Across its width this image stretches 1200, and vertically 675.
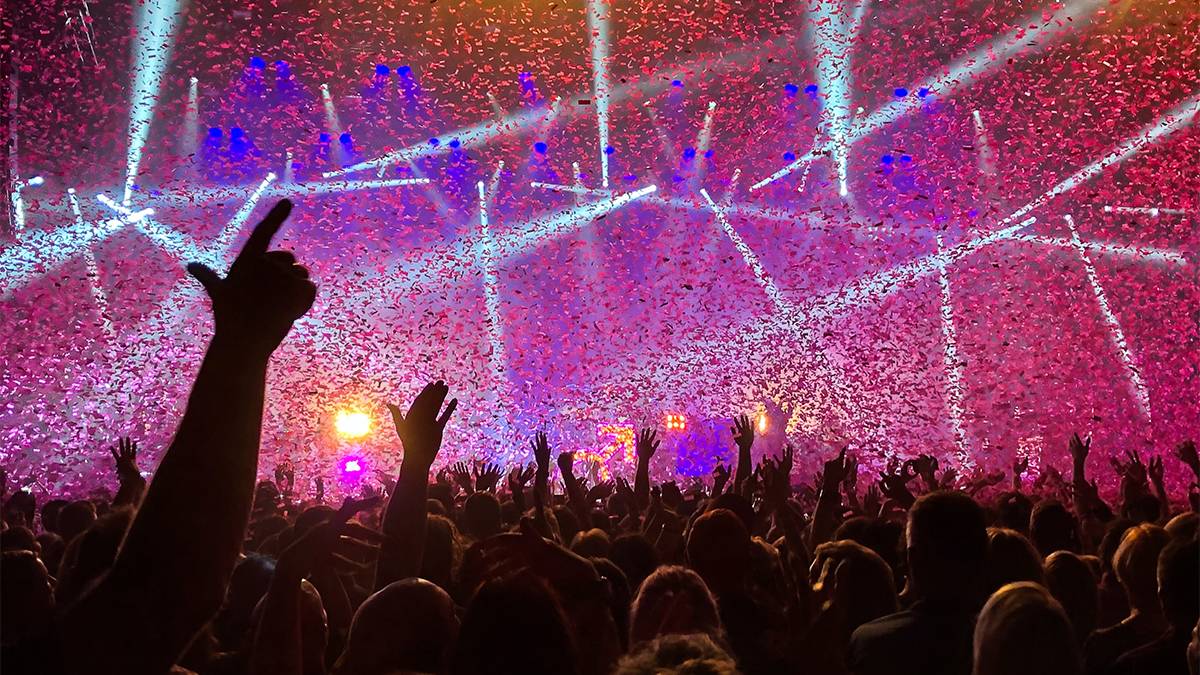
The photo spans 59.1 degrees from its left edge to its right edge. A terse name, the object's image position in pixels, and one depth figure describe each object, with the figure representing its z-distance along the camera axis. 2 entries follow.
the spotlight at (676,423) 30.30
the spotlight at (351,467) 23.52
